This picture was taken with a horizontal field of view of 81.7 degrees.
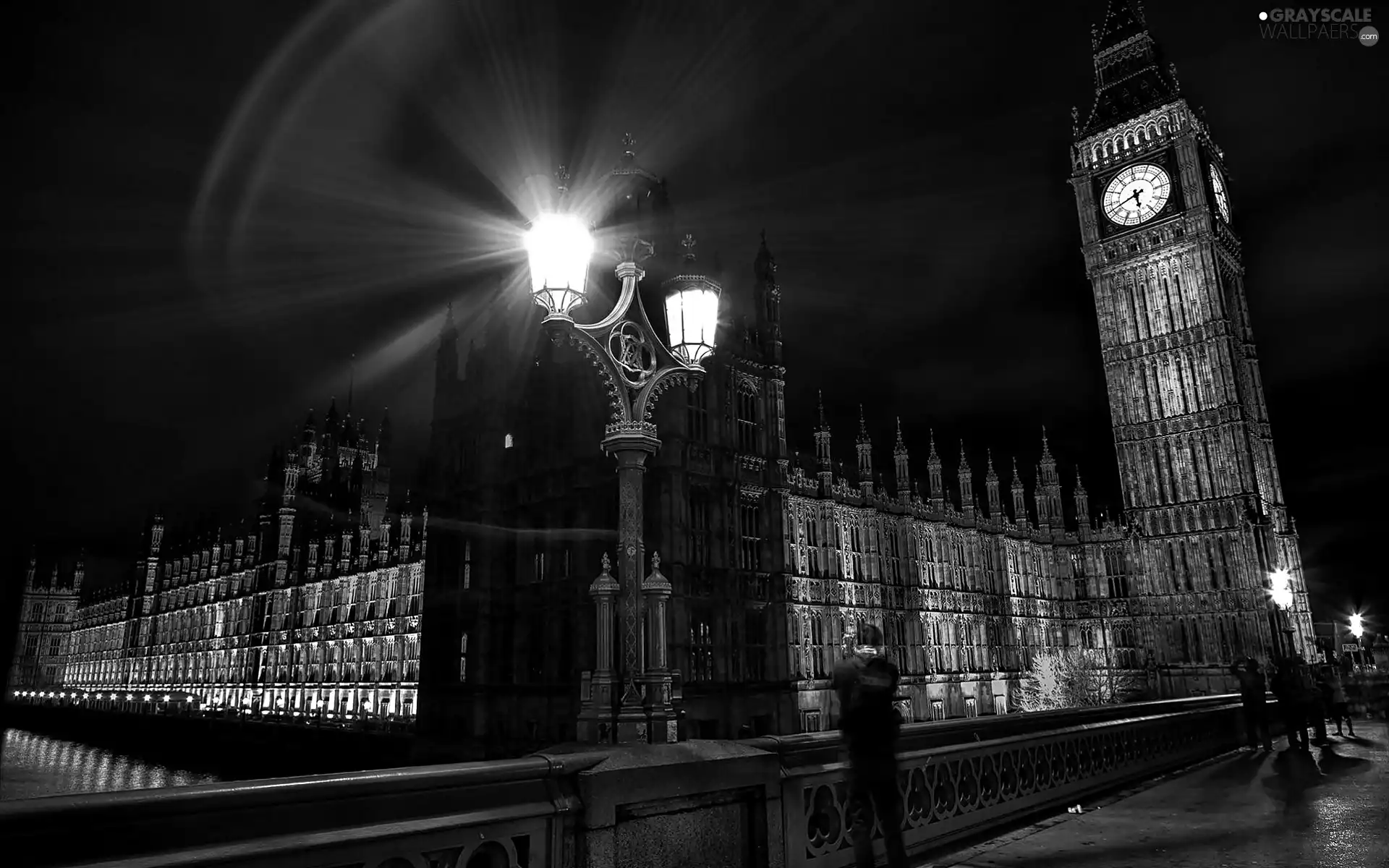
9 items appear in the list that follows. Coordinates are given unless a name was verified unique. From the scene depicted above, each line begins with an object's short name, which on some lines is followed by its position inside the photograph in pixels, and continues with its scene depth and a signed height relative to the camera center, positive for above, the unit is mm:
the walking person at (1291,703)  15633 -1364
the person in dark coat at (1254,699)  16672 -1368
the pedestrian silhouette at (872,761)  6160 -879
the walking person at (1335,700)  20184 -1871
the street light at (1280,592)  25047 +1271
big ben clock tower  61000 +20269
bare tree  61344 -3557
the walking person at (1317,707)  17547 -1679
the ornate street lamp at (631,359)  8938 +3406
